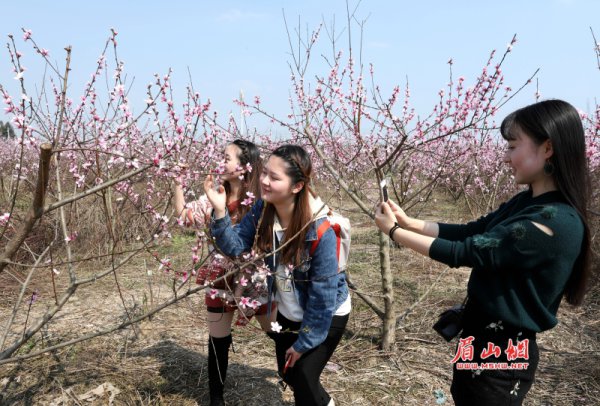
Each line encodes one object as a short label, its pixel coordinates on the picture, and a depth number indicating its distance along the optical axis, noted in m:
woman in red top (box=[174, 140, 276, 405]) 2.26
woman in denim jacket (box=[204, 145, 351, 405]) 1.89
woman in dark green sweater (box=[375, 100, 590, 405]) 1.33
